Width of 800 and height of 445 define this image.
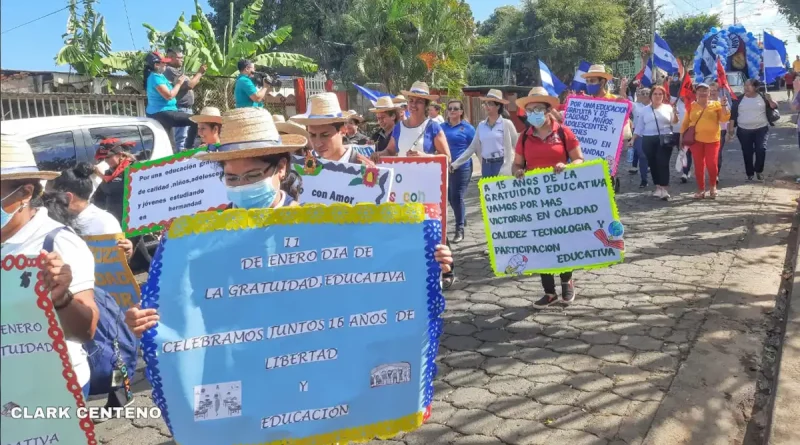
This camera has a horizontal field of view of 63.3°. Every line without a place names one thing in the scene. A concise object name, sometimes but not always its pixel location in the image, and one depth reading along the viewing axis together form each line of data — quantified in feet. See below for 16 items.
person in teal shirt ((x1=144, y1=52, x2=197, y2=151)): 27.89
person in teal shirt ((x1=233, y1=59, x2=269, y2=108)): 28.43
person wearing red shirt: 18.17
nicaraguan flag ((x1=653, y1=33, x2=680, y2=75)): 48.91
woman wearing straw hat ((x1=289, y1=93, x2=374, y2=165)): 14.01
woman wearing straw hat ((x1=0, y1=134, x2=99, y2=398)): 6.47
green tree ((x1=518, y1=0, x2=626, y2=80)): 146.72
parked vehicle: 20.42
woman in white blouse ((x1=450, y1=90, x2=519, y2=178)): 25.44
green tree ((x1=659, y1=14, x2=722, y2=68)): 197.06
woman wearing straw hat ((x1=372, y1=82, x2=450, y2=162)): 21.74
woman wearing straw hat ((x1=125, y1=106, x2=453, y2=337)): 8.86
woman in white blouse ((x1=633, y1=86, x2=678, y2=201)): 34.32
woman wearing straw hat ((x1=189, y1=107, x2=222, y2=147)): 20.56
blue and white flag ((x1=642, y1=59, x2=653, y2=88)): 50.11
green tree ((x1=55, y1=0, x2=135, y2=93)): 43.62
